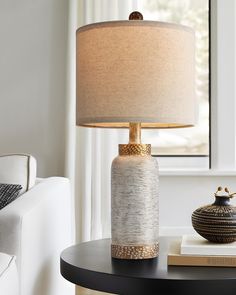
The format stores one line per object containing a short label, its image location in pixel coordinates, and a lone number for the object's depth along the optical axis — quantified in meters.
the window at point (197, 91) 2.94
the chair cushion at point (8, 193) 1.96
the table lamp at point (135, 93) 1.63
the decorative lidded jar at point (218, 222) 1.68
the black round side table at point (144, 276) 1.48
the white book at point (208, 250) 1.63
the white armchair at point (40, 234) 1.71
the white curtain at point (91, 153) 2.74
